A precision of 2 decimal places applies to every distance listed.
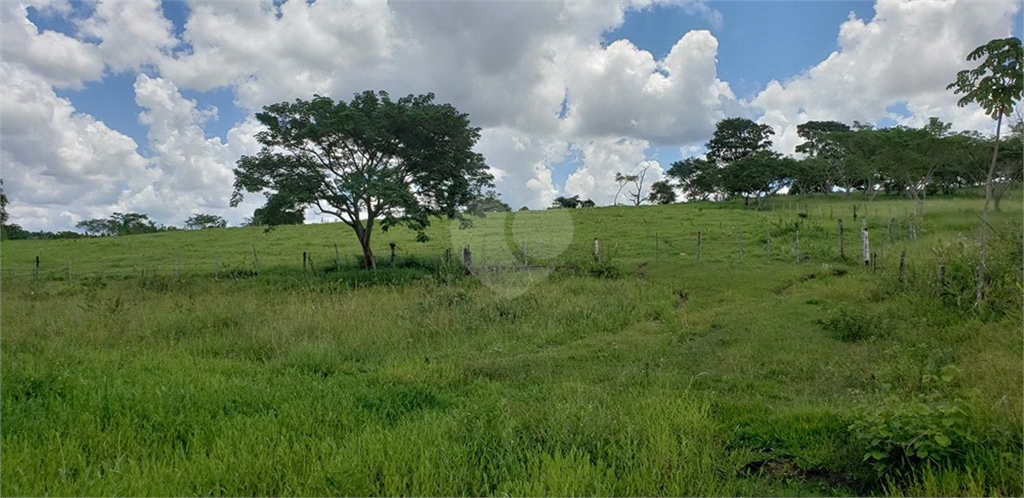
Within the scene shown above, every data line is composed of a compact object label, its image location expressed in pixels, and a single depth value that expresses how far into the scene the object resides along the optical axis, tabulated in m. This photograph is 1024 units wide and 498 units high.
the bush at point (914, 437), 4.05
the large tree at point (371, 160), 21.30
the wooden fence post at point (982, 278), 9.07
